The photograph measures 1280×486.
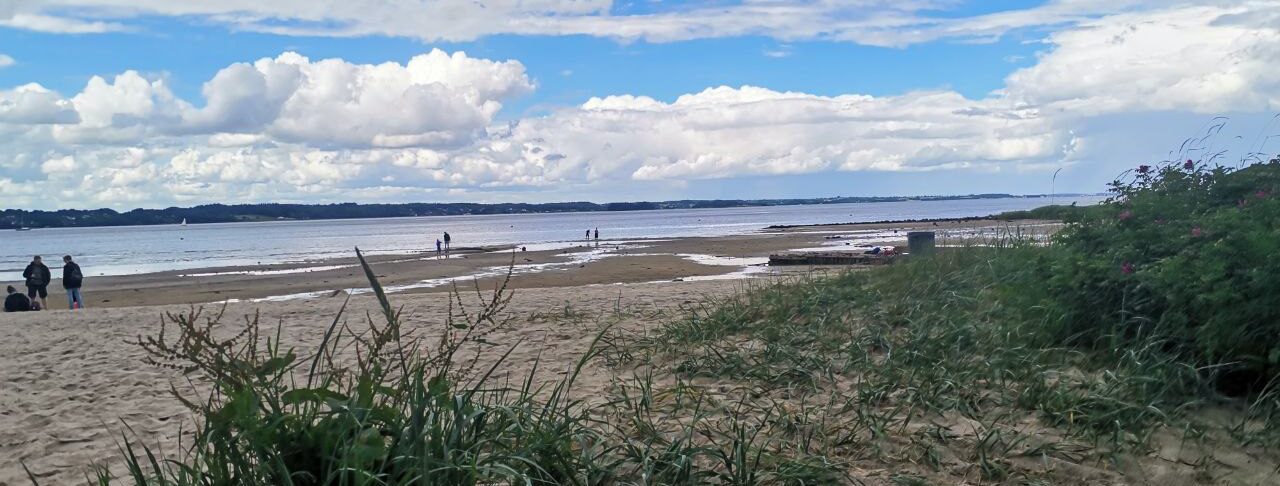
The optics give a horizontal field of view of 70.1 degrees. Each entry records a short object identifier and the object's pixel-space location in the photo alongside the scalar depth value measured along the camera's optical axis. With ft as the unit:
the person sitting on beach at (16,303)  58.49
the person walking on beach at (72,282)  60.54
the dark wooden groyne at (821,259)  65.83
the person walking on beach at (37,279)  62.08
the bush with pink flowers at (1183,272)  15.37
